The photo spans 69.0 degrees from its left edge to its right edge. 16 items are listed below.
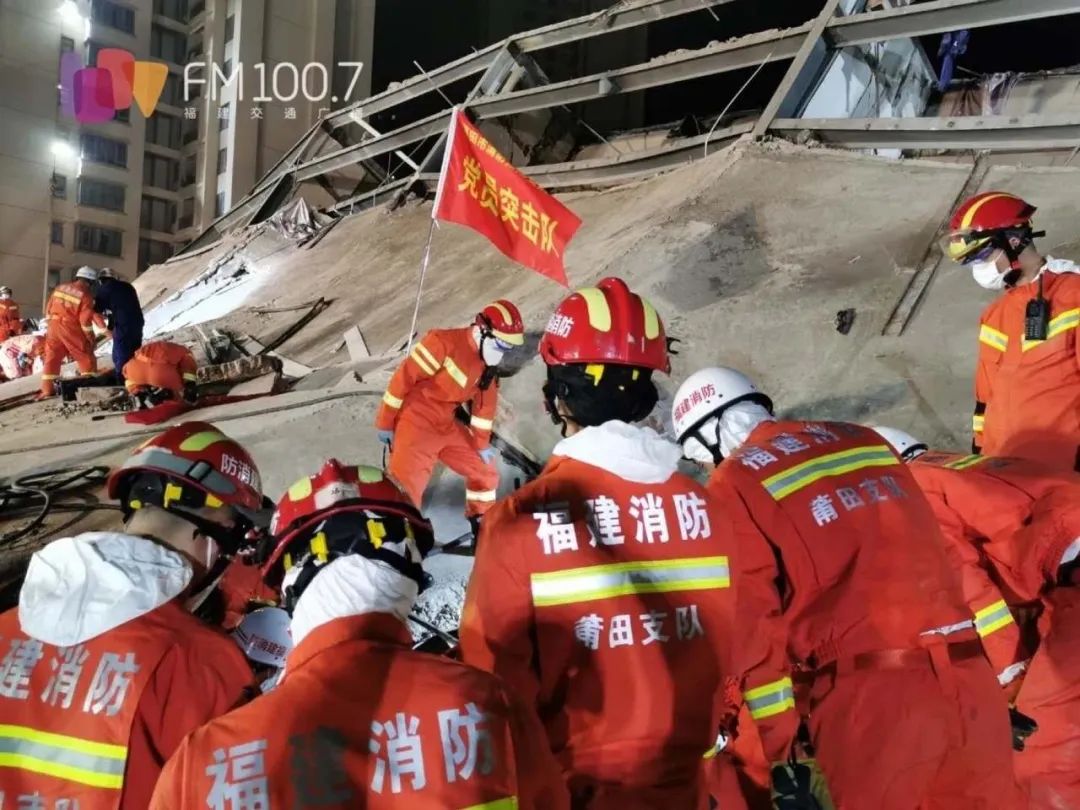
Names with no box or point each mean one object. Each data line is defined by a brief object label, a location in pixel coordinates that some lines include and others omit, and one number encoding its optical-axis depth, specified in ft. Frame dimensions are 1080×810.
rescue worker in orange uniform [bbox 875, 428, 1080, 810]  7.24
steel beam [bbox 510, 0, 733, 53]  31.07
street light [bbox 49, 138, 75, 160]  66.39
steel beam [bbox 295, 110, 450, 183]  38.52
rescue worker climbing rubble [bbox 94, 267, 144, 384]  26.61
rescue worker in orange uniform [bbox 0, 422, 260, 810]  4.62
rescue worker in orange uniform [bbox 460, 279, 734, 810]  5.56
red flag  19.22
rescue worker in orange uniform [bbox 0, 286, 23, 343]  40.37
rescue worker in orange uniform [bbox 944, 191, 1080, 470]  10.77
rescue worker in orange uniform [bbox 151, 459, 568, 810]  3.66
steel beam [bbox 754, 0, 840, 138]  25.17
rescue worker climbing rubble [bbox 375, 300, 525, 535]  15.88
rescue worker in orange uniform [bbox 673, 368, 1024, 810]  6.53
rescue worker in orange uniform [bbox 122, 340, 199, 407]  21.02
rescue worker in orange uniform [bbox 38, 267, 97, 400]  27.14
